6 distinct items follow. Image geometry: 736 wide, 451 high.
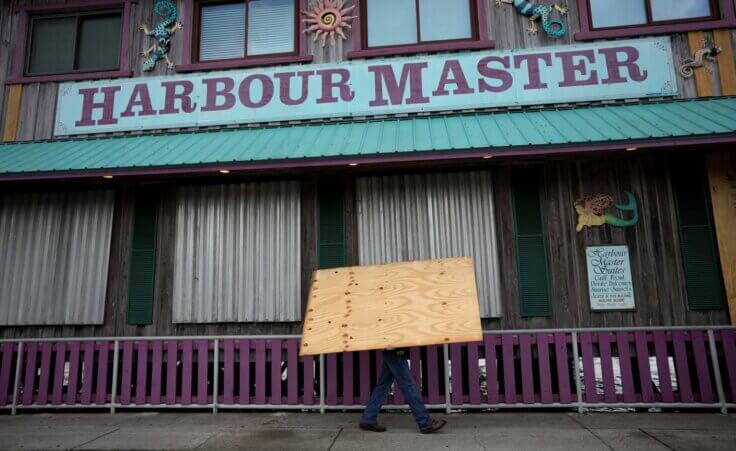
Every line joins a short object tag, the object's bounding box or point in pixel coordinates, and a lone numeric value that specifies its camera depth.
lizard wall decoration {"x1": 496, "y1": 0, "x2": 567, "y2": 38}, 8.55
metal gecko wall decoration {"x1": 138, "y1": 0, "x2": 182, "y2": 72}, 9.25
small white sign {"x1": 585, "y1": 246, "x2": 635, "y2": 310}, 7.42
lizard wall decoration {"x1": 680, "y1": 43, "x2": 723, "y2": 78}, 8.16
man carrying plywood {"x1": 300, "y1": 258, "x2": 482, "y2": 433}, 5.73
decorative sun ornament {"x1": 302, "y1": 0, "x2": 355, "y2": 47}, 9.04
